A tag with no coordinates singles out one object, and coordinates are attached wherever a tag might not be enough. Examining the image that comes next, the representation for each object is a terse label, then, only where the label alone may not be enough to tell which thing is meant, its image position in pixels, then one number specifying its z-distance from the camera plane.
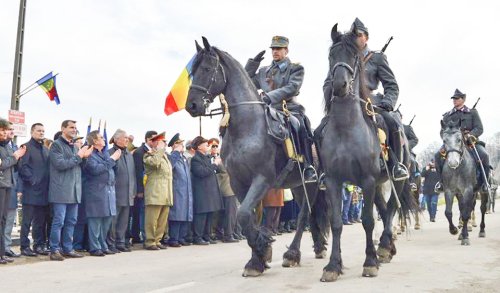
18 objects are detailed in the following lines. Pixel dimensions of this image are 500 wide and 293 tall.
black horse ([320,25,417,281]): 7.62
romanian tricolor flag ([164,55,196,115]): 17.08
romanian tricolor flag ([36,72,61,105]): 19.64
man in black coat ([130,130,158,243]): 12.80
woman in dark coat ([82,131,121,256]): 11.00
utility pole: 18.36
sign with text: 16.34
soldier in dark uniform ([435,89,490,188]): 14.16
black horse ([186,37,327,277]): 7.80
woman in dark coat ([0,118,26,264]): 9.45
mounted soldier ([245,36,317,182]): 8.69
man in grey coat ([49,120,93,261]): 10.33
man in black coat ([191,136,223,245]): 13.89
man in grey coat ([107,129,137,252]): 11.84
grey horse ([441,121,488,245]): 13.52
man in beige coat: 12.45
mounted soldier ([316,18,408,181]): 8.55
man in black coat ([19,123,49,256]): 10.58
